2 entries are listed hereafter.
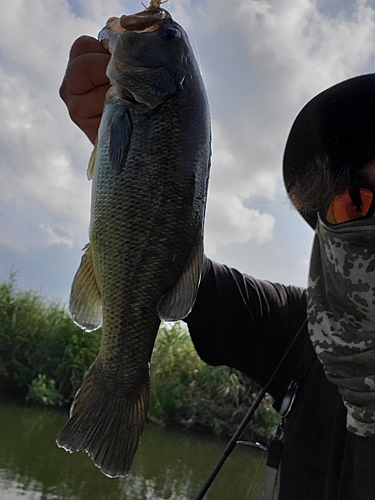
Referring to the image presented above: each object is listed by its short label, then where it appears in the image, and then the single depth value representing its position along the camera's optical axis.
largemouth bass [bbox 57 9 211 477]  0.34
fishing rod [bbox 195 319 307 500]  0.60
